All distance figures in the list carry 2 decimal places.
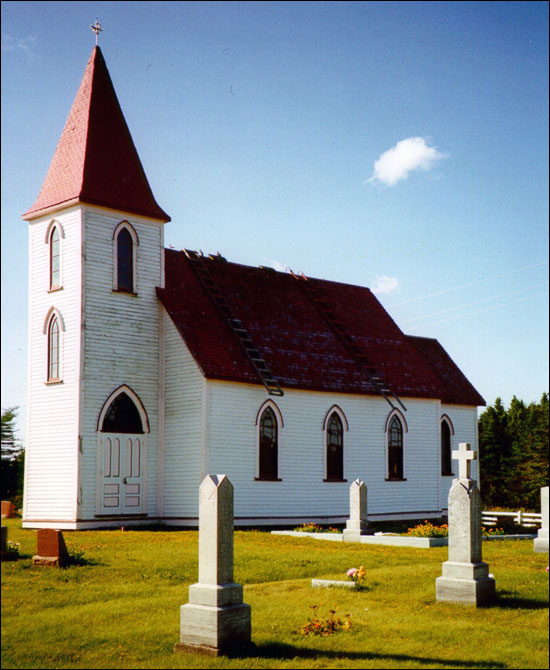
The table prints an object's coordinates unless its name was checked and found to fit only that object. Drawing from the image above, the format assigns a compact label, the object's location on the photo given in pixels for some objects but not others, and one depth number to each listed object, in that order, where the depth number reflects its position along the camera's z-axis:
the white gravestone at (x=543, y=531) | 13.34
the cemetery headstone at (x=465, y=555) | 10.38
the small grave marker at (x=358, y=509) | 22.12
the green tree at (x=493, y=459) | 50.19
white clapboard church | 27.00
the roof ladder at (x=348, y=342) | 34.34
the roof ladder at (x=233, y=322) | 29.56
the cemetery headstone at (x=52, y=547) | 9.48
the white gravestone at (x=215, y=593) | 9.86
